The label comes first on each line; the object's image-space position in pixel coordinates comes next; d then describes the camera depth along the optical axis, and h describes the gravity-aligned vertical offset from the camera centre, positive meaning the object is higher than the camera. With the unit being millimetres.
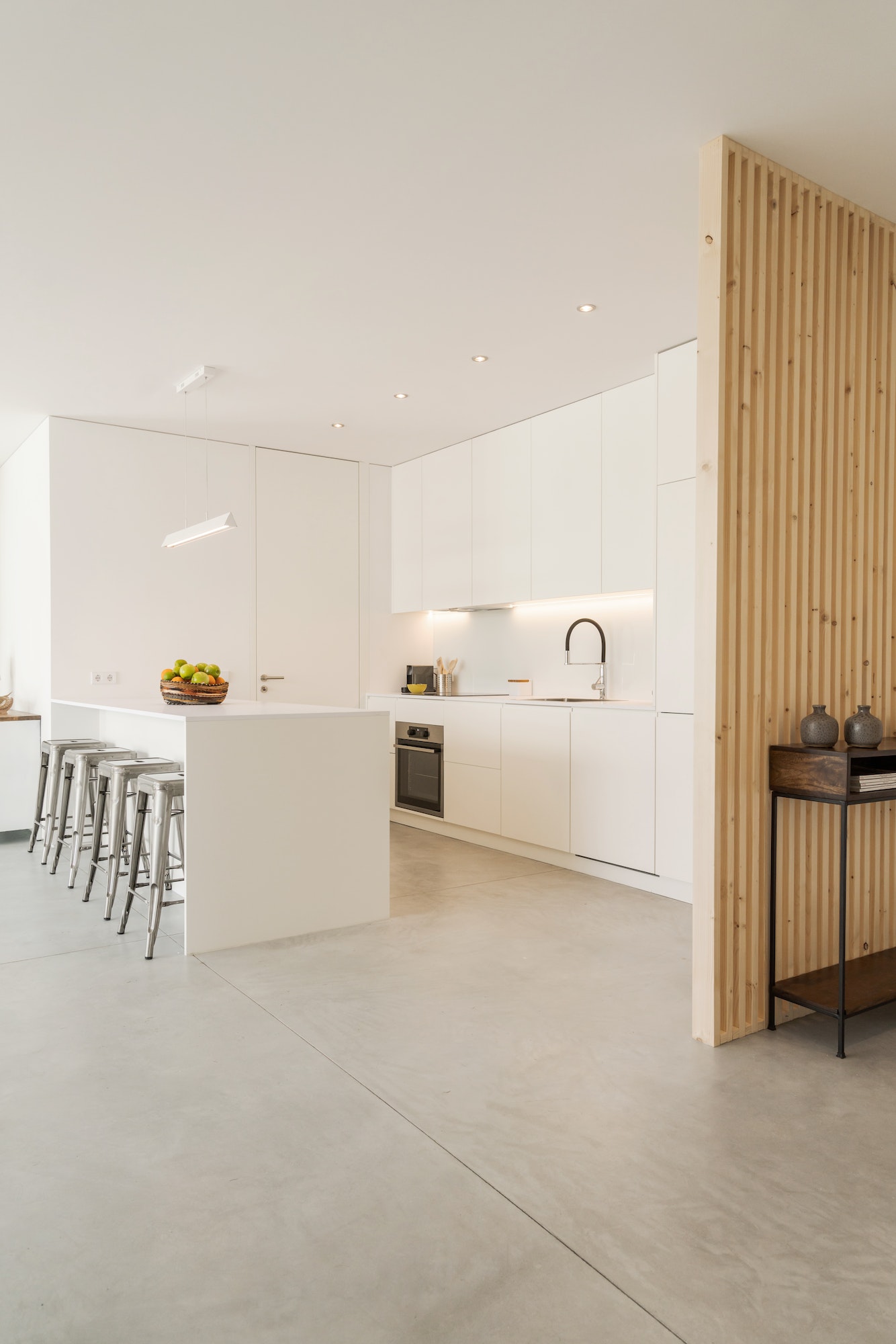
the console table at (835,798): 2572 -378
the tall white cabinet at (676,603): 4227 +335
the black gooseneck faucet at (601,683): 5285 -70
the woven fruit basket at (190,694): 4590 -120
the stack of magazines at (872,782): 2602 -331
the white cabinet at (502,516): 5516 +998
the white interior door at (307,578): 6336 +682
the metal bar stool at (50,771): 4977 -590
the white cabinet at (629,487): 4633 +986
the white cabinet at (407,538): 6609 +1010
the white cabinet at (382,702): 6516 -235
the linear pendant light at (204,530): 4426 +754
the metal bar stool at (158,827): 3561 -647
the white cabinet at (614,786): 4414 -594
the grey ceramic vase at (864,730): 2744 -182
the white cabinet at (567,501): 4988 +991
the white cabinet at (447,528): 6090 +1014
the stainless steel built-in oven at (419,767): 5984 -674
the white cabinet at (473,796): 5445 -796
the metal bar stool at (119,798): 4051 -590
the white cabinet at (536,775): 4926 -598
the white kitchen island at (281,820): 3588 -638
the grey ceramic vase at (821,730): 2693 -181
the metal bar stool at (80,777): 4625 -568
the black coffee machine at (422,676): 6797 -39
